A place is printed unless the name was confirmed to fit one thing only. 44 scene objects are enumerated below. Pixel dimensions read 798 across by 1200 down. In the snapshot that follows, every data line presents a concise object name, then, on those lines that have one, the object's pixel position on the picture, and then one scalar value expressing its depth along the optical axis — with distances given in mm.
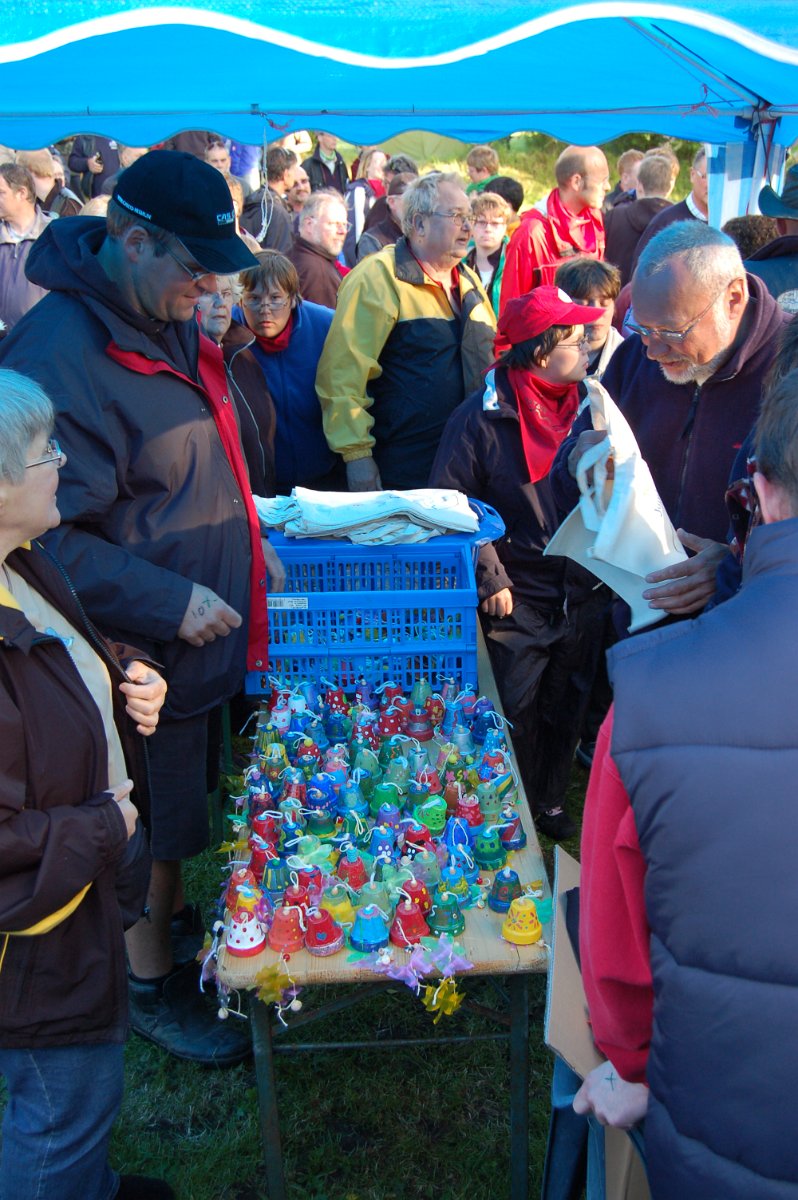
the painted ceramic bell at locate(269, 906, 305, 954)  1853
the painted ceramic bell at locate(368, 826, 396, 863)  2074
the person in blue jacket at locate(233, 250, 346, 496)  3854
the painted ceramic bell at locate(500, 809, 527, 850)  2137
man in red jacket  5527
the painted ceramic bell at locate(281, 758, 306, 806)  2277
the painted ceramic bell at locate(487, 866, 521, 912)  1945
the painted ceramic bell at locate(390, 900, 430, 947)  1867
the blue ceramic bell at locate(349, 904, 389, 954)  1849
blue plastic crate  2672
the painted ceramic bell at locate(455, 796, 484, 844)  2193
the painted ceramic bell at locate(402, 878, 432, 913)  1903
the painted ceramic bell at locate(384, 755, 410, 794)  2318
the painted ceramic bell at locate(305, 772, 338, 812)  2230
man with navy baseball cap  2201
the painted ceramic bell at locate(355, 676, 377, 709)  2678
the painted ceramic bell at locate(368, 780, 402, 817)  2250
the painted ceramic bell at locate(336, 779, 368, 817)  2234
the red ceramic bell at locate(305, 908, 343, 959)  1848
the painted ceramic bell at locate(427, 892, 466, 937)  1888
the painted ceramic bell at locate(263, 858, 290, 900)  1978
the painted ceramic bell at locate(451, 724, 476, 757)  2484
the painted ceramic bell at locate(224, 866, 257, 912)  1956
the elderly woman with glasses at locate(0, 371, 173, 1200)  1568
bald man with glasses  2271
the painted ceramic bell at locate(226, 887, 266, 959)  1847
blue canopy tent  2646
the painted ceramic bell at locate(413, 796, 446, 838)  2162
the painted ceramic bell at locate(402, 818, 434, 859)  2107
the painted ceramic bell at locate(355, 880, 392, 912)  1918
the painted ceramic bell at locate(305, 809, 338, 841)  2205
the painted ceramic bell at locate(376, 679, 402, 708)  2656
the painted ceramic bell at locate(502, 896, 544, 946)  1850
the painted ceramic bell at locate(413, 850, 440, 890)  1984
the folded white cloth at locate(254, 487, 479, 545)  2719
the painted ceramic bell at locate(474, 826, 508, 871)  2068
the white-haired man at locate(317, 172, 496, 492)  3848
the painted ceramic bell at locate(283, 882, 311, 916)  1933
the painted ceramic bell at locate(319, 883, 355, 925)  1928
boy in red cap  3104
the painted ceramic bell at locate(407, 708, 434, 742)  2564
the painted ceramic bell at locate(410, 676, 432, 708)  2635
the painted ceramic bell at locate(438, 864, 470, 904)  1950
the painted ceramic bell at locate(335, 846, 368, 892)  2004
